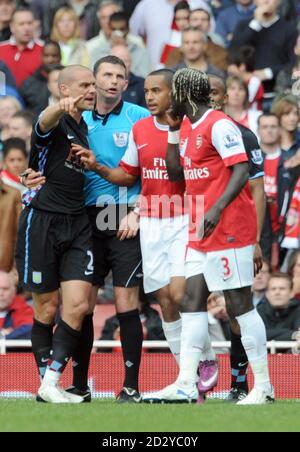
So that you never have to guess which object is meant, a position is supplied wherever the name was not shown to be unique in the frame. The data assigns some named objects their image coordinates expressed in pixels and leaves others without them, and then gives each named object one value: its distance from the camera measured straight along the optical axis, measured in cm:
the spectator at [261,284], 1434
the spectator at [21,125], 1656
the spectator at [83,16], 1958
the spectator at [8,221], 1505
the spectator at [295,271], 1394
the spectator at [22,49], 1841
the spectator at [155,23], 1847
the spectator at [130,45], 1784
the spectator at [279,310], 1340
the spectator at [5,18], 1958
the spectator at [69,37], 1819
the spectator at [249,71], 1700
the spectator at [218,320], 1378
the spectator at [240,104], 1619
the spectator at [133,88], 1664
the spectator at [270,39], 1752
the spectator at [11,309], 1409
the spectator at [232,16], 1881
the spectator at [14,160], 1534
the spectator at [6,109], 1745
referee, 1068
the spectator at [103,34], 1811
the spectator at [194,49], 1666
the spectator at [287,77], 1683
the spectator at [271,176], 1515
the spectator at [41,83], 1778
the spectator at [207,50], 1762
